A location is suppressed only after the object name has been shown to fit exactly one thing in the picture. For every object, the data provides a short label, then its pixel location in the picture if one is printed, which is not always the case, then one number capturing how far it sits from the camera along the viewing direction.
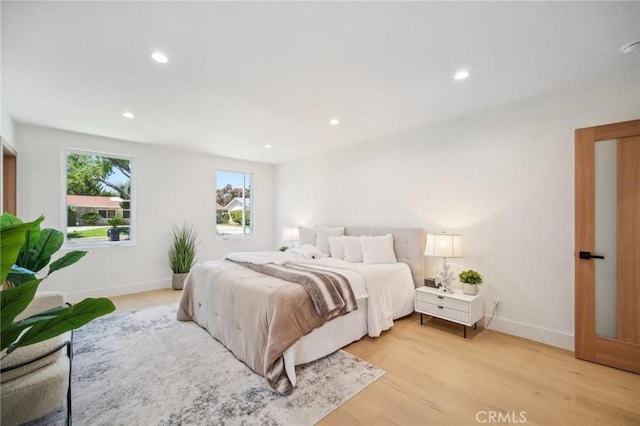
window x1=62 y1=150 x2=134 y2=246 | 4.07
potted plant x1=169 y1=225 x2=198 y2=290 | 4.71
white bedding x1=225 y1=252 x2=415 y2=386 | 2.35
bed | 2.12
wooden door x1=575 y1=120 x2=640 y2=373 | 2.22
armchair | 1.40
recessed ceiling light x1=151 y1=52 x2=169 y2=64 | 2.05
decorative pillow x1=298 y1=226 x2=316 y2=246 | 4.84
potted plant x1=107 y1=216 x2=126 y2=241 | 4.43
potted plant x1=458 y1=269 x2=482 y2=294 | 2.99
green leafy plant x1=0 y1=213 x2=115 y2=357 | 0.84
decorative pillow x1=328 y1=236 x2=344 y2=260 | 4.07
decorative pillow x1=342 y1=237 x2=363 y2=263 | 3.81
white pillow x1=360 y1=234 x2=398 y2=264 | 3.59
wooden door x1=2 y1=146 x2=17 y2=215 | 3.40
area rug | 1.75
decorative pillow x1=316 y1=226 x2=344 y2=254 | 4.47
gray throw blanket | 2.37
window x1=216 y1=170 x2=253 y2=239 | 5.66
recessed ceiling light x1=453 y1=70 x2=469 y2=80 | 2.33
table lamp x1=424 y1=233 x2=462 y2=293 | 3.08
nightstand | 2.81
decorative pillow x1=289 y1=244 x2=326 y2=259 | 4.07
